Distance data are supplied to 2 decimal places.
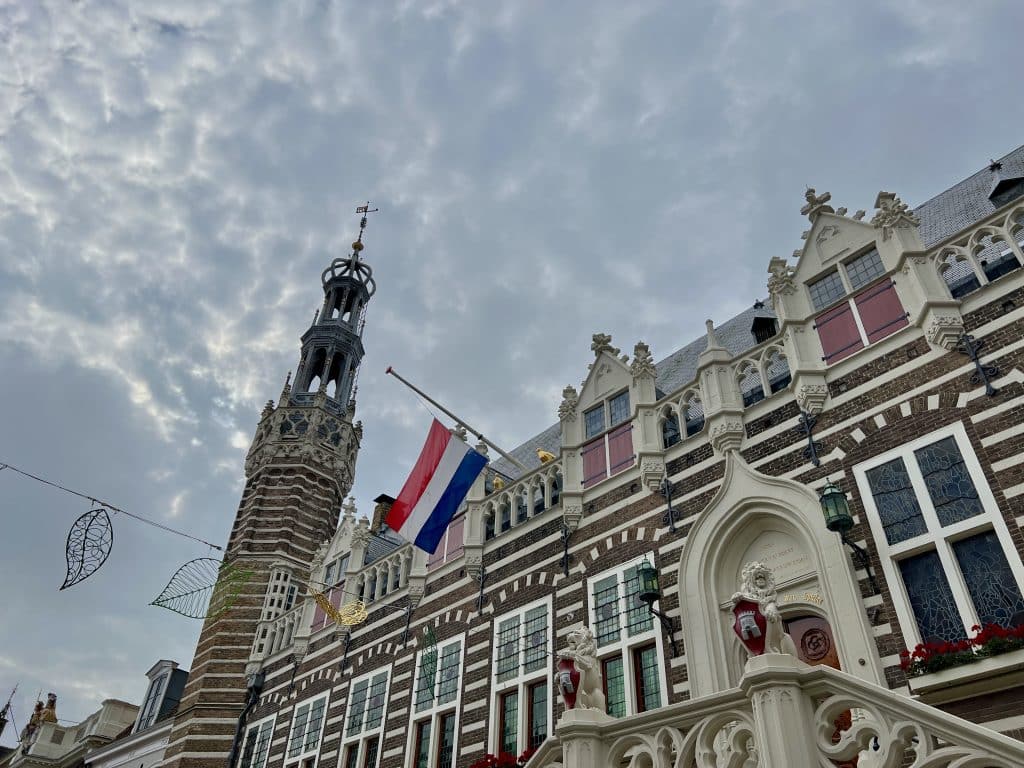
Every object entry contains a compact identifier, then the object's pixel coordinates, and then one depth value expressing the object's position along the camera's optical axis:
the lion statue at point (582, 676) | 9.44
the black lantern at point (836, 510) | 11.59
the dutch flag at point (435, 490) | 18.03
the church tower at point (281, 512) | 26.83
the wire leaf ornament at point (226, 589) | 28.28
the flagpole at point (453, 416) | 19.28
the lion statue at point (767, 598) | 7.67
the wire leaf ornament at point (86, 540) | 17.25
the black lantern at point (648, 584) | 13.91
